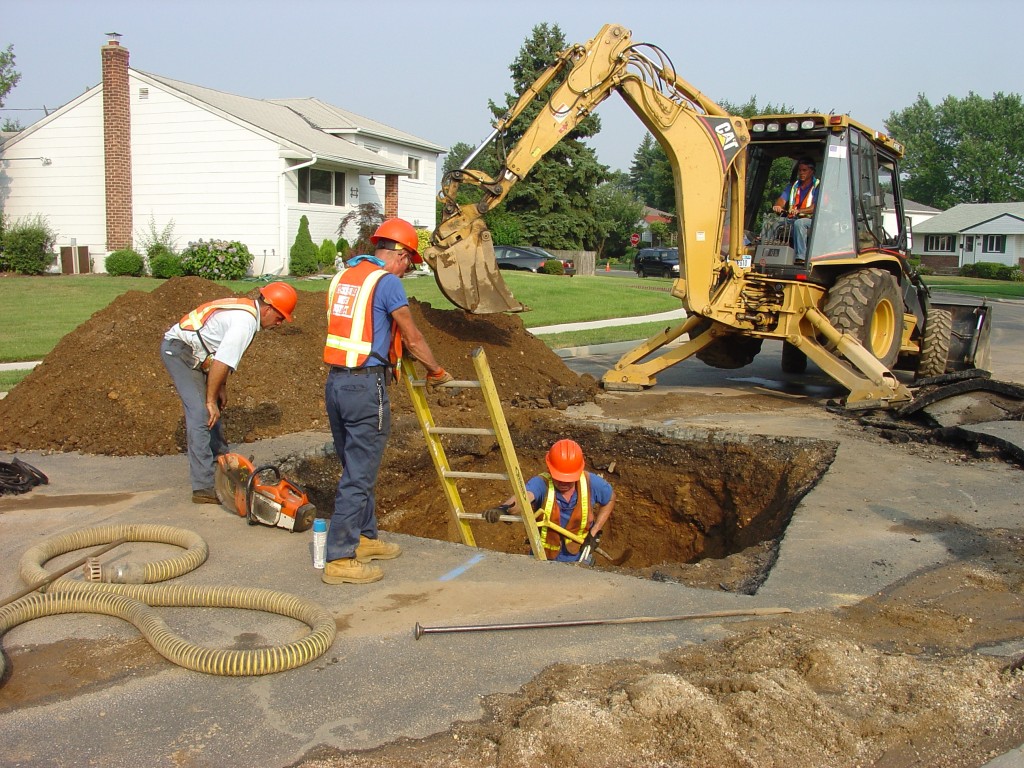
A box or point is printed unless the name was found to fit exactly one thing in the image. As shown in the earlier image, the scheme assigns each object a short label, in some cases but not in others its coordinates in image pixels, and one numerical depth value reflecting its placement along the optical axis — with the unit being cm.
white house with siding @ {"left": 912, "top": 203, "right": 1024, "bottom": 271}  6656
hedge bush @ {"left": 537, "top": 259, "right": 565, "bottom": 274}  3741
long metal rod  462
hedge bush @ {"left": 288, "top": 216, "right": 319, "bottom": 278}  2741
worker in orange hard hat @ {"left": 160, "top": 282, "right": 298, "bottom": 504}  666
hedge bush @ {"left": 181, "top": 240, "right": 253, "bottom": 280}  2589
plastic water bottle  554
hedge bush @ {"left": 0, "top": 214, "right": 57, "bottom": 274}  2788
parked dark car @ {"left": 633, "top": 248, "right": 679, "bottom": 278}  4322
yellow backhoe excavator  1064
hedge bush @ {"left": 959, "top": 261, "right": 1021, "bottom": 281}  6038
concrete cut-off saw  627
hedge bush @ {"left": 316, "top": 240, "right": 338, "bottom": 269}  2877
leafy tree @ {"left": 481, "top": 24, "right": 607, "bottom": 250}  4869
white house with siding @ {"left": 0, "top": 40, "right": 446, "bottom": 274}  2777
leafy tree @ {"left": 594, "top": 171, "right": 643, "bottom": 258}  6248
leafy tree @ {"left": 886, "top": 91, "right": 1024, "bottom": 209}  9325
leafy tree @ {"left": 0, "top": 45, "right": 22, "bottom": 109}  5097
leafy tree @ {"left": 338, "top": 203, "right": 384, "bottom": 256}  2950
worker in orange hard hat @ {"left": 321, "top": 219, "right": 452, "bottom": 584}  540
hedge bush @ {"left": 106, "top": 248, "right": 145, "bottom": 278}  2720
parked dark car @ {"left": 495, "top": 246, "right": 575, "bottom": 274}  3881
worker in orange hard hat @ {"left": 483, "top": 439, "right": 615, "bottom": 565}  659
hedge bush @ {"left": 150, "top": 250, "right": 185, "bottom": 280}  2647
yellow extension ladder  589
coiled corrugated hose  423
